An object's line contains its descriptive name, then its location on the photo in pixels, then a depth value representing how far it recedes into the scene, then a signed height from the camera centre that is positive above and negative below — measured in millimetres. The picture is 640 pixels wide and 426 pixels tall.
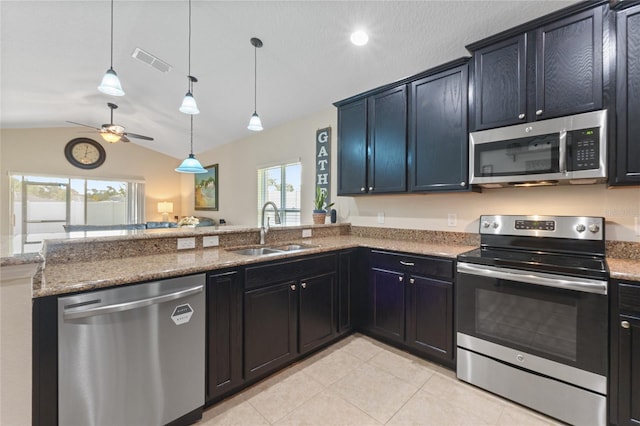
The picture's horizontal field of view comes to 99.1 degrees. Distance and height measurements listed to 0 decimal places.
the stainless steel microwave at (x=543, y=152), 1719 +423
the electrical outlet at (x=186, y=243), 2141 -245
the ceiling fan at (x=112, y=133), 4453 +1323
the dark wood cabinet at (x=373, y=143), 2705 +743
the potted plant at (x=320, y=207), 3432 +73
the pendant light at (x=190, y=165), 3688 +637
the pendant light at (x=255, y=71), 2719 +1694
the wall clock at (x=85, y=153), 6457 +1441
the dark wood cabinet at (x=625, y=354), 1449 -765
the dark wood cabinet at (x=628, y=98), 1607 +684
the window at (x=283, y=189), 4492 +415
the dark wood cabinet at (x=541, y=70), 1732 +1005
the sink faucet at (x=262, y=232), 2600 -190
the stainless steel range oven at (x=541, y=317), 1564 -668
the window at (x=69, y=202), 5941 +235
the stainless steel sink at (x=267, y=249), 2435 -345
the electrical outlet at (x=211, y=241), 2273 -244
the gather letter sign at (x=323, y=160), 3773 +744
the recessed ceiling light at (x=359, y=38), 2352 +1541
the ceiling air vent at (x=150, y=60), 3139 +1831
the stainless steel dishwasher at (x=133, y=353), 1232 -713
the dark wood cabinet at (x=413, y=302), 2141 -774
